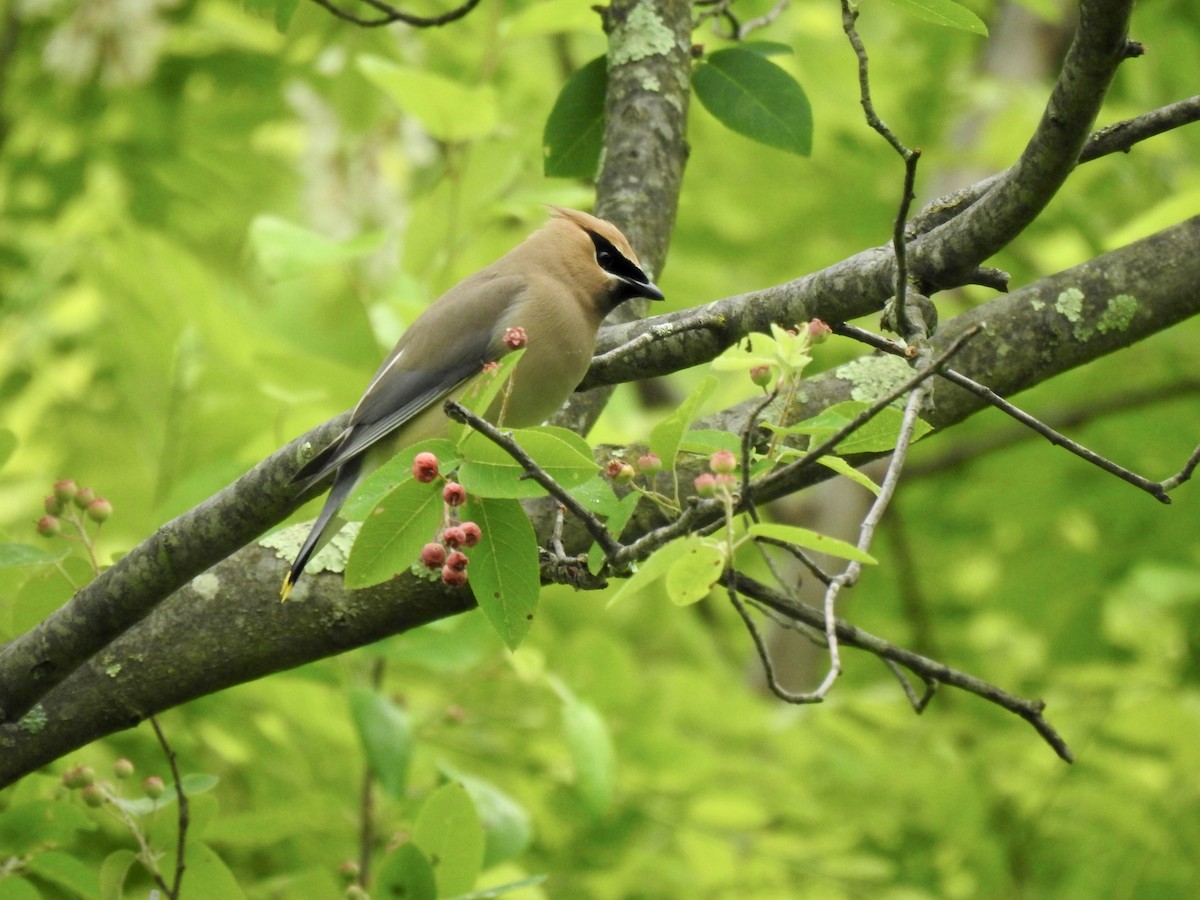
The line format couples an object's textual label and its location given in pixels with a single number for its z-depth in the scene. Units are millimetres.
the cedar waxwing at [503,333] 6836
